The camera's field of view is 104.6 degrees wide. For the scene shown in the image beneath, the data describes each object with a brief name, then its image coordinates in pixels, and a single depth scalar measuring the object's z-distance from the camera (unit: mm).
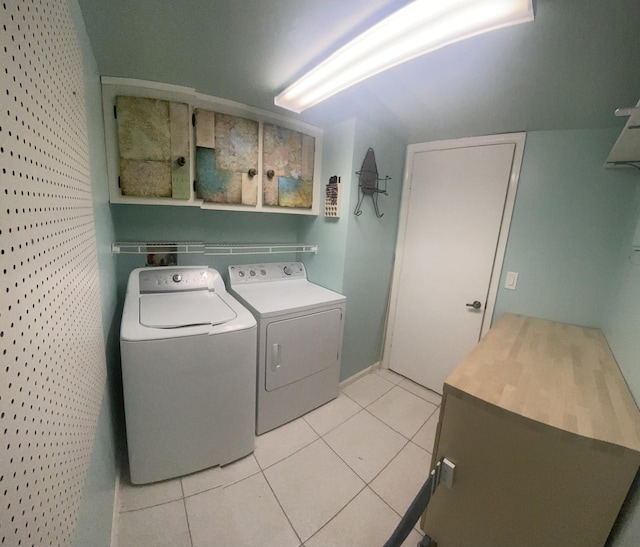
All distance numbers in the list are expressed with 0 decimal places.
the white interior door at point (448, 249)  1997
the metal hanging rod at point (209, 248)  1824
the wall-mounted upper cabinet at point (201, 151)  1512
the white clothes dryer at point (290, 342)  1735
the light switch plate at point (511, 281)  1958
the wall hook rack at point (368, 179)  2086
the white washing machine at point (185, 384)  1276
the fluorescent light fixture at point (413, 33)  812
